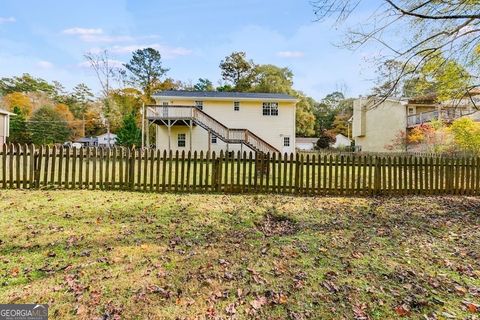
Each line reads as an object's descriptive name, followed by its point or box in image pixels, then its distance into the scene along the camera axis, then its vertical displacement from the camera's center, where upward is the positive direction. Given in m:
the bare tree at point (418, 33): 6.97 +3.46
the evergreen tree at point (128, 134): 33.19 +2.86
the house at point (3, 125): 23.38 +2.63
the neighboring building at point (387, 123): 30.83 +4.29
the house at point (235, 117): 24.25 +3.77
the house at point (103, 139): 49.59 +3.47
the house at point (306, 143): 54.94 +3.41
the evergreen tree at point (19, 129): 37.84 +3.74
